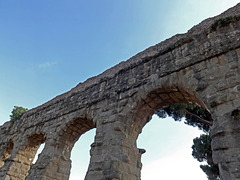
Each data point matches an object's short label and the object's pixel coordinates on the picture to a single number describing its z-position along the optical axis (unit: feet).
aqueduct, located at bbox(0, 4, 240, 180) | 11.37
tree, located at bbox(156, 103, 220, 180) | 32.60
